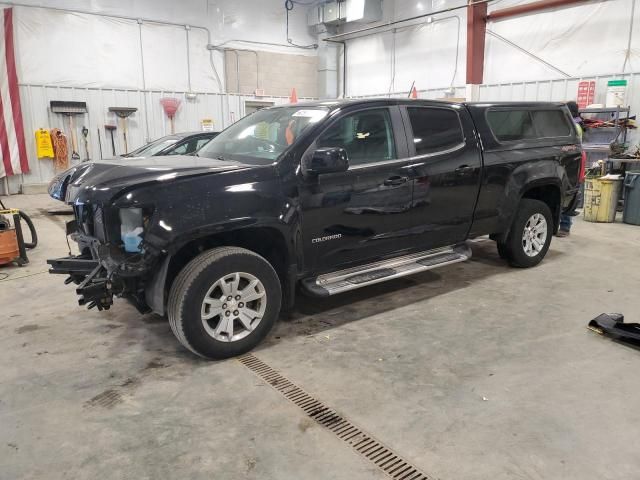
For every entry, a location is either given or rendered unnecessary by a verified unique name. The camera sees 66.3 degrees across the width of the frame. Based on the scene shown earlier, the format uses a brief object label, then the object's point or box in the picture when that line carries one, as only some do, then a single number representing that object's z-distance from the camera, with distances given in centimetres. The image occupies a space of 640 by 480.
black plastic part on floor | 356
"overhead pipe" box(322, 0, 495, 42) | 1110
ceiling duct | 1372
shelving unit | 899
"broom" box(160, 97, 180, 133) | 1295
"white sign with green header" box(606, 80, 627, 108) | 898
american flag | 1079
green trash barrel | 790
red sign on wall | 977
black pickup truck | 306
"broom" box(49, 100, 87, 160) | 1150
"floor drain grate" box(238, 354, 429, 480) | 230
